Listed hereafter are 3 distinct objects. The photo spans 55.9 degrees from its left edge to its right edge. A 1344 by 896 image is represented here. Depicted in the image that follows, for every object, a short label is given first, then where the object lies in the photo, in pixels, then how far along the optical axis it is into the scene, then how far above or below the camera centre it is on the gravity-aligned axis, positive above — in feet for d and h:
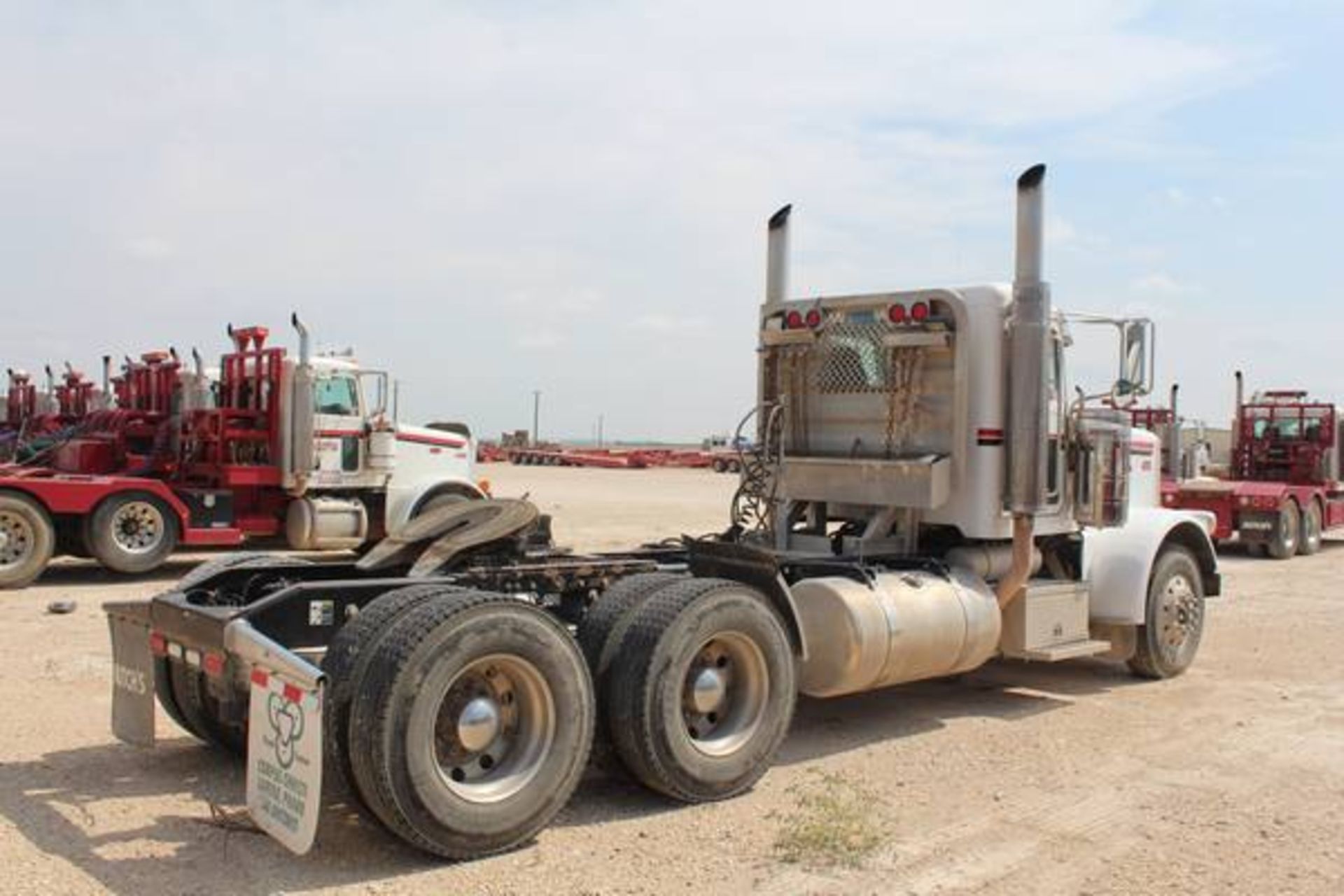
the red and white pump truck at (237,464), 46.80 -0.59
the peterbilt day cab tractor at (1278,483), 67.62 -0.43
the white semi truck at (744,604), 15.93 -2.34
